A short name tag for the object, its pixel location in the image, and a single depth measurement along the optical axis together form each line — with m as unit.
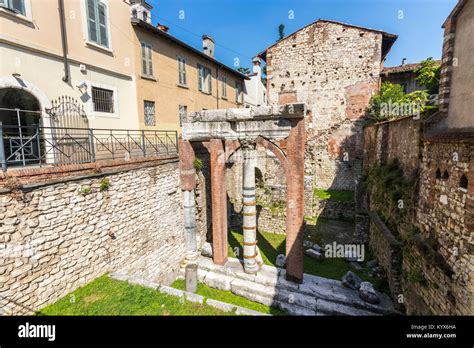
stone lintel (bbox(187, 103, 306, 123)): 6.66
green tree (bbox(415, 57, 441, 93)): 11.31
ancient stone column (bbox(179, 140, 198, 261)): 8.74
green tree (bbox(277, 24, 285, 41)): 31.98
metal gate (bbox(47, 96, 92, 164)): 7.93
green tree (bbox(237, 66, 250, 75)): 37.28
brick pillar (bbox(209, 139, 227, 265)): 8.25
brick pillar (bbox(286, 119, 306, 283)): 6.97
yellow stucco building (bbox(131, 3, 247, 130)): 11.88
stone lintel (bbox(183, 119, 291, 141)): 7.09
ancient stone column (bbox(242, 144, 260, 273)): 7.85
